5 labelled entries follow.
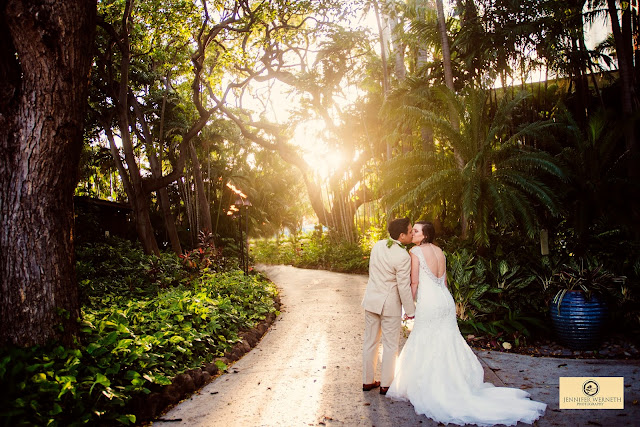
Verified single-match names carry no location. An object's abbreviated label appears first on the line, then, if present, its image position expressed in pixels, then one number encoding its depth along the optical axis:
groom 4.48
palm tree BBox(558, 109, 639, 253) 7.10
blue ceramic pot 5.70
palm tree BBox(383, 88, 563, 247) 7.68
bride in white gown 3.80
